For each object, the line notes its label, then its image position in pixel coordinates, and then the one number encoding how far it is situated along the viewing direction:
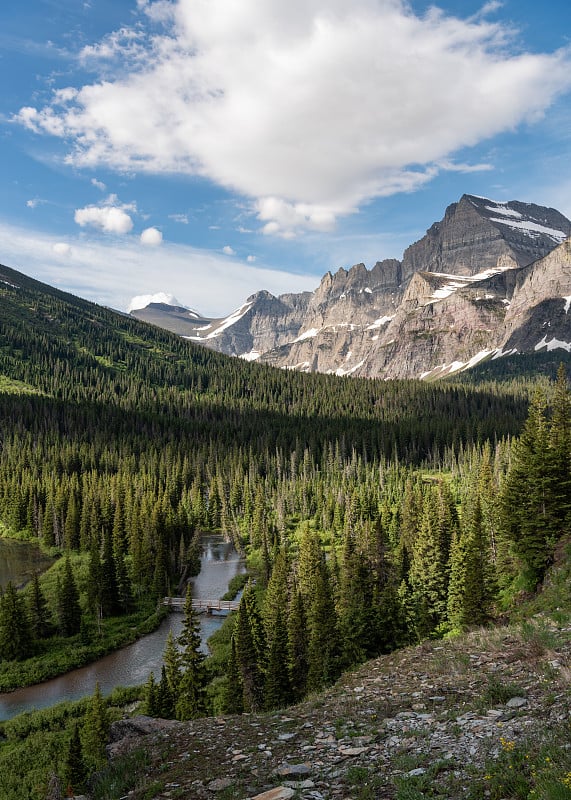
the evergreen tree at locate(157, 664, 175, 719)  36.51
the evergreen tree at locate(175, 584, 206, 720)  36.31
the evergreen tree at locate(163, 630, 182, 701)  39.88
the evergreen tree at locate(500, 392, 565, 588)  36.41
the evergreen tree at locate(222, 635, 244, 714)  37.47
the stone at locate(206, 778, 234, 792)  12.55
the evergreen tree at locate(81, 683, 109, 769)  32.00
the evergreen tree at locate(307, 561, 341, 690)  36.75
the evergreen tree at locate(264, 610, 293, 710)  36.97
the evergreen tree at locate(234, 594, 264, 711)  38.78
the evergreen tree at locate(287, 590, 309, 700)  40.34
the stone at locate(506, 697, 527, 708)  13.26
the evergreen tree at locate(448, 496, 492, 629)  34.22
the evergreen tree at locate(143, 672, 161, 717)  35.91
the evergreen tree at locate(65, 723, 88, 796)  27.68
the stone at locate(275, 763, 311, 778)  12.36
